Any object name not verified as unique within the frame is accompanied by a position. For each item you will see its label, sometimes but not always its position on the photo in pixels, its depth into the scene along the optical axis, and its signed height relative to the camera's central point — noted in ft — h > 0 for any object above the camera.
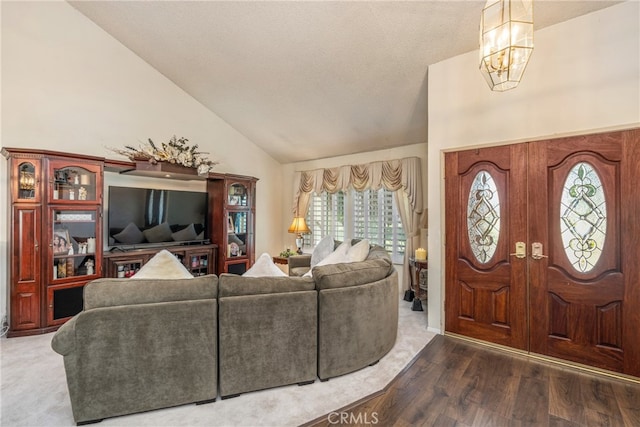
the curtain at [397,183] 15.47 +2.01
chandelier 5.02 +3.14
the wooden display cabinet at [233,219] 17.06 -0.11
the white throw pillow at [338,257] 10.44 -1.49
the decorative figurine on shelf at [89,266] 12.07 -1.99
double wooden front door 7.88 -1.00
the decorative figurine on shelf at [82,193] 11.94 +1.06
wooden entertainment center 10.53 -0.67
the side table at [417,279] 12.95 -2.98
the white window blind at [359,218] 16.74 -0.10
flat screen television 13.78 +0.05
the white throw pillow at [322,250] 14.33 -1.66
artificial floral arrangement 13.23 +3.02
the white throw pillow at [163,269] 7.08 -1.29
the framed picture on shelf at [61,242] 11.30 -0.92
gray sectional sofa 6.09 -2.80
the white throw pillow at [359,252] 10.31 -1.31
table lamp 18.95 -0.73
